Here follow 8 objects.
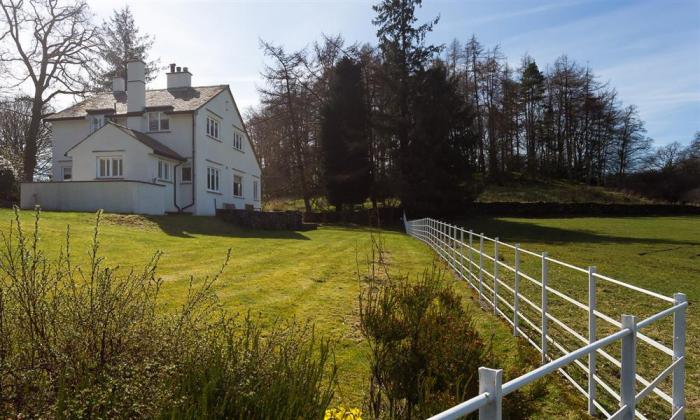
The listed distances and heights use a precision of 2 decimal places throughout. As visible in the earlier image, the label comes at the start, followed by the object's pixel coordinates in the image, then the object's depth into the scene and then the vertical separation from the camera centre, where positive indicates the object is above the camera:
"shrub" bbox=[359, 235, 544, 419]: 3.53 -1.31
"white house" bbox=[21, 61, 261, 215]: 22.36 +2.89
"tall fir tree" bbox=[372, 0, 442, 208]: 37.28 +11.78
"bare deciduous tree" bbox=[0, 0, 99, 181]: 31.89 +10.23
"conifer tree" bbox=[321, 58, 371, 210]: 39.31 +5.84
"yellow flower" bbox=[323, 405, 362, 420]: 2.89 -1.32
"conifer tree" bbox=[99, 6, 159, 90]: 38.53 +13.53
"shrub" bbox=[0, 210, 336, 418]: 2.54 -0.98
